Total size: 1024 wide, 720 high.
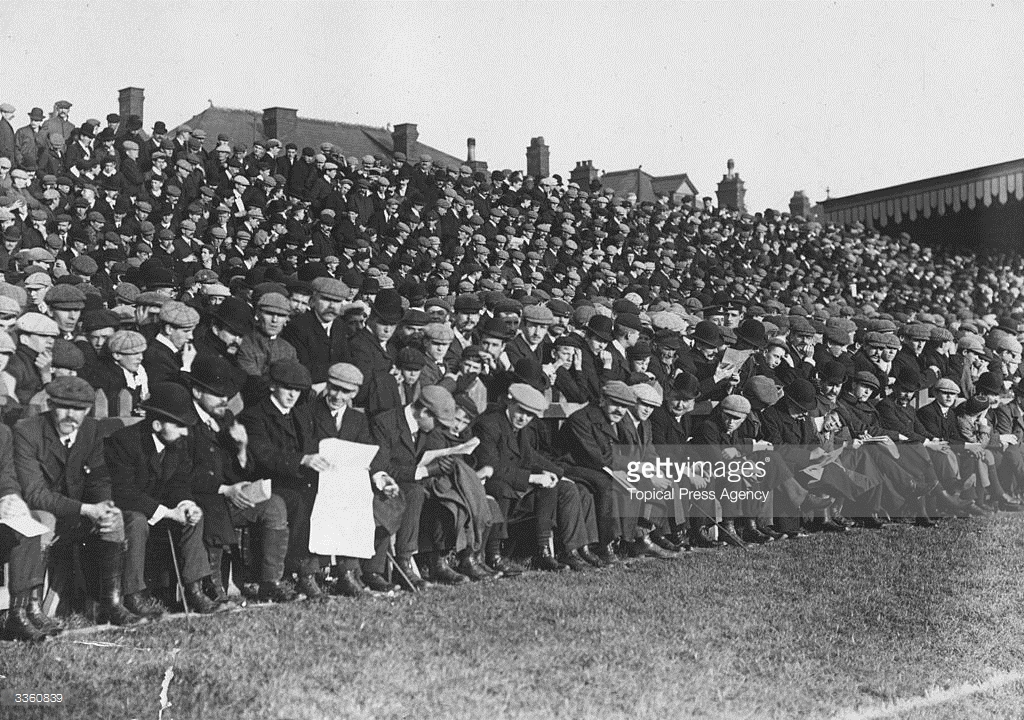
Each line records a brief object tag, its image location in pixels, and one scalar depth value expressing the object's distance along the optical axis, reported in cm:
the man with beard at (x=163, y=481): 673
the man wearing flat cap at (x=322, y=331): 938
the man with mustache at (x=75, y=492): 643
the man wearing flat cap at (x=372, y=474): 748
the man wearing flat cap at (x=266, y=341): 868
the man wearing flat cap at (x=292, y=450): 728
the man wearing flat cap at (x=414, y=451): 791
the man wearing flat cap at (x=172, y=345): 804
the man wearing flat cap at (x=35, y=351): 779
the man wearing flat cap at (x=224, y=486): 696
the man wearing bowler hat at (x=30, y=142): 1563
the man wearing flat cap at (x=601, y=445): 908
